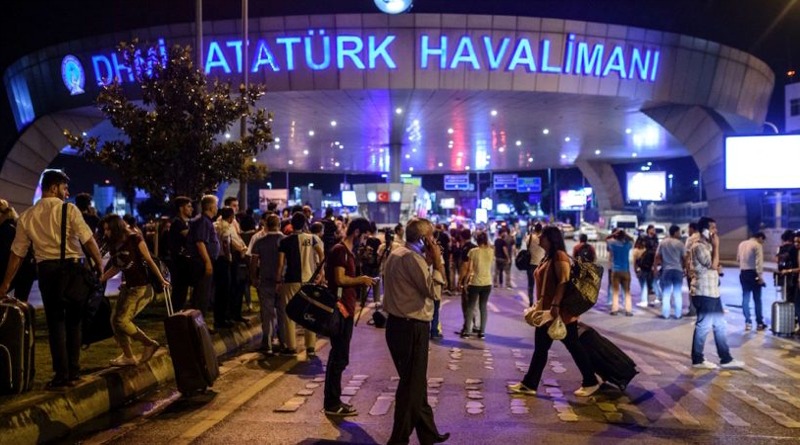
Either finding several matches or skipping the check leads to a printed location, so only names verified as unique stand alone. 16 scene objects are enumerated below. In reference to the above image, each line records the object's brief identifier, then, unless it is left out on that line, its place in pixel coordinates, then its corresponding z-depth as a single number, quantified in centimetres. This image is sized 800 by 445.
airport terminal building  2647
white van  4762
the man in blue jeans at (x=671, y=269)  1409
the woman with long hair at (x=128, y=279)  770
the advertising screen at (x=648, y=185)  4881
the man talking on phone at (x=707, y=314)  912
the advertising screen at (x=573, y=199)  5225
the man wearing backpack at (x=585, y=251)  1410
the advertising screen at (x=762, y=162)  2072
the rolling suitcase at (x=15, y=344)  613
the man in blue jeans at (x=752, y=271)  1289
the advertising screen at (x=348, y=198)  6206
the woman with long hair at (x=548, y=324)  741
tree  1205
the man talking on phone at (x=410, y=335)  547
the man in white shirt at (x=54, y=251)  638
